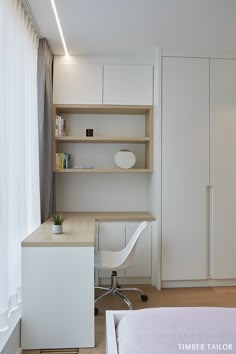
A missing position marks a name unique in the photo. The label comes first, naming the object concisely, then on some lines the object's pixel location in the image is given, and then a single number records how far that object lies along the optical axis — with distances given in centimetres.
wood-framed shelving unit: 341
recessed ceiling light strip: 241
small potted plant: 244
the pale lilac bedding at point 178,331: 108
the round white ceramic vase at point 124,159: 353
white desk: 213
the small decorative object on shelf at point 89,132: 350
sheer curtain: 186
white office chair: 266
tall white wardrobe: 327
